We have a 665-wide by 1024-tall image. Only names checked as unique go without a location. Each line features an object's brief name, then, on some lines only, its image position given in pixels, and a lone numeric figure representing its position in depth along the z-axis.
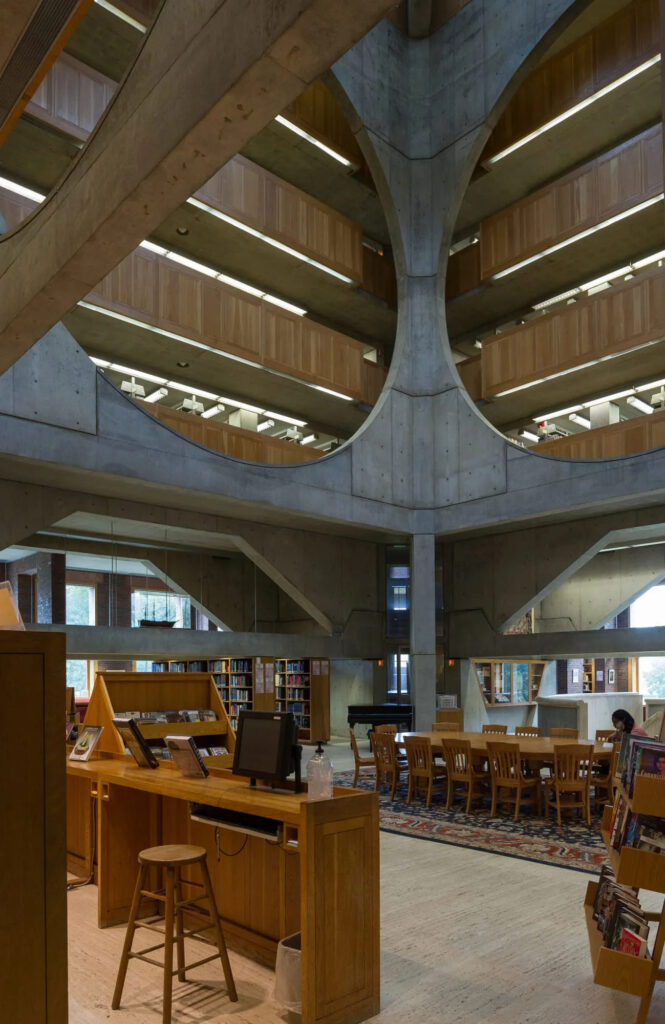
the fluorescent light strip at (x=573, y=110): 13.48
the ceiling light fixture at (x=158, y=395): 17.34
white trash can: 3.75
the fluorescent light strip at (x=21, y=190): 12.63
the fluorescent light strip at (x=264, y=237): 13.59
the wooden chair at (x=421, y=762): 9.33
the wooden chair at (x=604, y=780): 8.48
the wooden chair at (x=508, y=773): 8.52
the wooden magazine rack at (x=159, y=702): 5.93
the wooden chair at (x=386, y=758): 9.91
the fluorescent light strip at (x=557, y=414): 17.02
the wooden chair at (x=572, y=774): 8.17
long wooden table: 8.57
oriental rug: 6.97
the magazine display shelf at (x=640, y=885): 3.15
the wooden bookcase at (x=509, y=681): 18.94
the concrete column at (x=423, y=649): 15.22
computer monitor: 4.18
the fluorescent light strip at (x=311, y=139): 15.27
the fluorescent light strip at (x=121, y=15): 12.31
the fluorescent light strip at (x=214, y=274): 14.82
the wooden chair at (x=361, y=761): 10.08
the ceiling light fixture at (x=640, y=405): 18.55
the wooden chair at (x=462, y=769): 8.93
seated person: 7.33
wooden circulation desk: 3.65
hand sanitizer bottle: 3.88
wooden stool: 3.73
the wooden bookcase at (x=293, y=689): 18.11
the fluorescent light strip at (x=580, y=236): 13.63
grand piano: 15.52
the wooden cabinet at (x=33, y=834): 1.93
